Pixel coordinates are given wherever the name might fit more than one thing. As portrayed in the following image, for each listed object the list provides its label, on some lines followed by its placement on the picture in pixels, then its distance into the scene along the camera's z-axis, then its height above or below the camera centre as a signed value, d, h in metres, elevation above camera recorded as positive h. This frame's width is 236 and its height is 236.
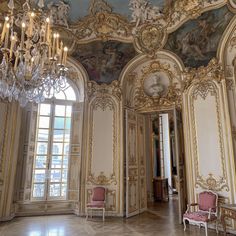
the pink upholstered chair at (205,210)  4.56 -1.07
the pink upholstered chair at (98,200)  5.85 -1.07
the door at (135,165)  6.43 -0.06
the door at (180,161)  5.73 +0.05
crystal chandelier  3.81 +1.75
